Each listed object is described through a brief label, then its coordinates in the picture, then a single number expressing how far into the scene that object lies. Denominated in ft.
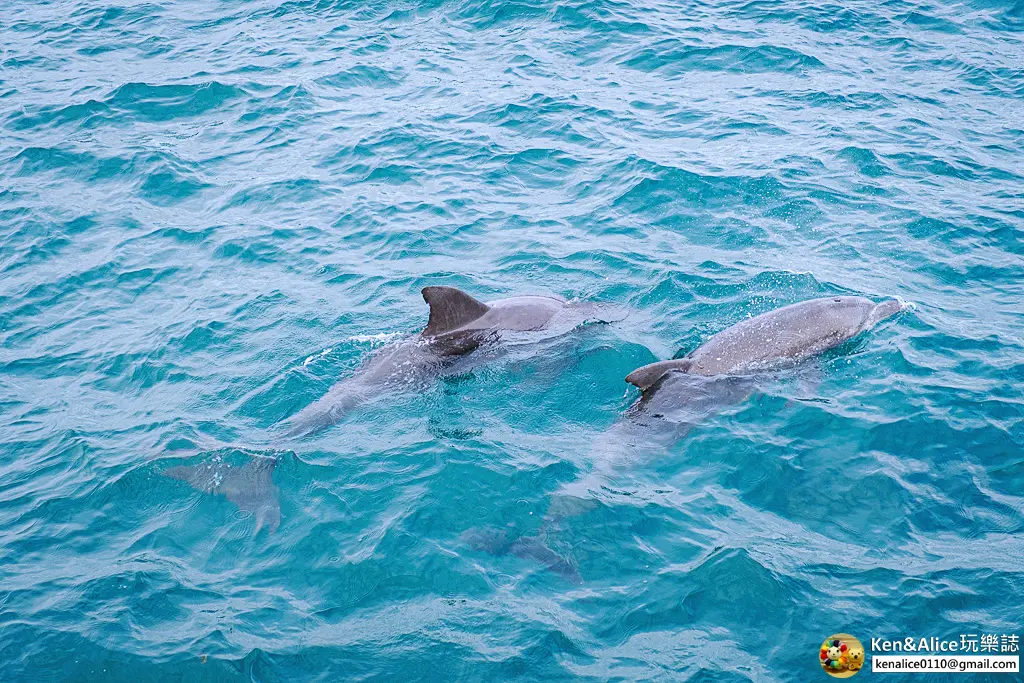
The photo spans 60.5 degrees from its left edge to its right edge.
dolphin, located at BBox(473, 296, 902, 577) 33.53
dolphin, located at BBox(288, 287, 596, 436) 37.50
